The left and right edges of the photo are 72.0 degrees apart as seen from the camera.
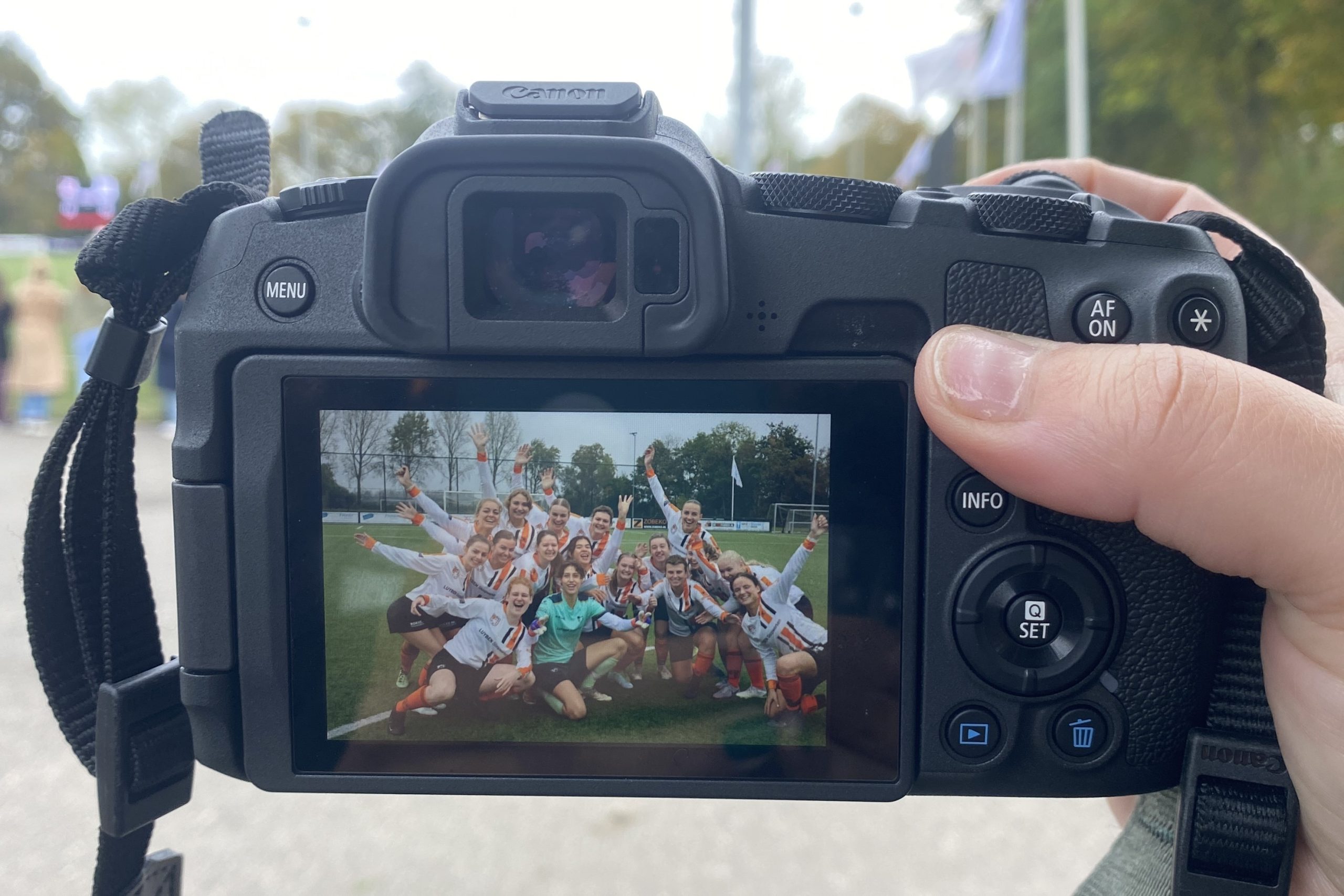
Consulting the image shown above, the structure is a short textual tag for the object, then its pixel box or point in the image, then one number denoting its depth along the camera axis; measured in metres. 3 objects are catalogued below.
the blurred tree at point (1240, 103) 7.23
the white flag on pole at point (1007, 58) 5.08
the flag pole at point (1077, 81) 3.99
